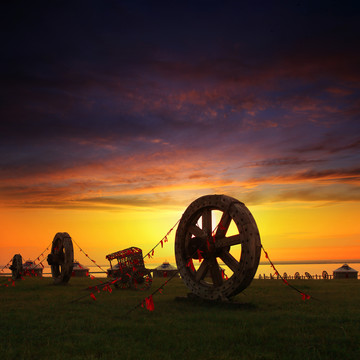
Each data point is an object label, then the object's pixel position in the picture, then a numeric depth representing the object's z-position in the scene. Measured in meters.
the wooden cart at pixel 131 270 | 23.25
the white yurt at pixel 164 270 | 47.53
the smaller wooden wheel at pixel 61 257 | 26.70
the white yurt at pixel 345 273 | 49.73
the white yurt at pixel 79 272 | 53.97
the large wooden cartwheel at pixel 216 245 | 14.14
